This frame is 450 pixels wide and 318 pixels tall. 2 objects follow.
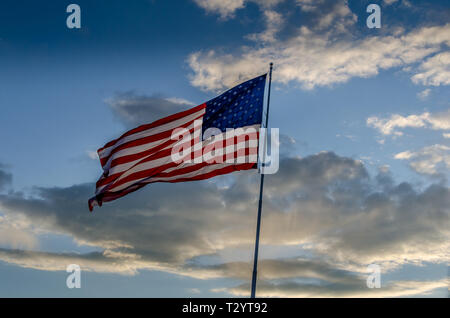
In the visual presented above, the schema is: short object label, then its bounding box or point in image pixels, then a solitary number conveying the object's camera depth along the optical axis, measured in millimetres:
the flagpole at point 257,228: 23094
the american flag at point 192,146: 24641
